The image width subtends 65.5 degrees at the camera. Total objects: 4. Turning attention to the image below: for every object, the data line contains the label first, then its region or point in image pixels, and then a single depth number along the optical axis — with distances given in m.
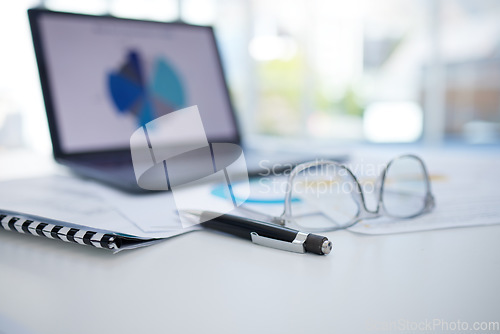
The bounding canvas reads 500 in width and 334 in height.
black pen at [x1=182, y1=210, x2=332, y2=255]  0.34
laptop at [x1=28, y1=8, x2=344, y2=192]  0.73
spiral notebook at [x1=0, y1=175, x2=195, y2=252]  0.35
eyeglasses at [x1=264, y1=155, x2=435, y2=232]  0.42
